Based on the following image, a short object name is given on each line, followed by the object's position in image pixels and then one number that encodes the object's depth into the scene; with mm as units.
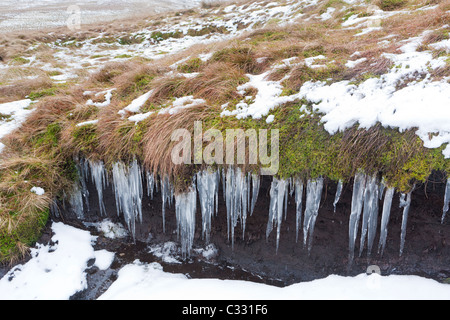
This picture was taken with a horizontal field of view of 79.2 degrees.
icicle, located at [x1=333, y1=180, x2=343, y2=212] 2677
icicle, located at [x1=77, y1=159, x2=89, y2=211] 3941
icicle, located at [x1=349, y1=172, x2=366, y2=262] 2604
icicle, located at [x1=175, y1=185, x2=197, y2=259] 3256
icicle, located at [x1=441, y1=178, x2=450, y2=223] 2358
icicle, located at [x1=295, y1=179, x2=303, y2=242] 2831
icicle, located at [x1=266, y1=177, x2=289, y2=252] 2871
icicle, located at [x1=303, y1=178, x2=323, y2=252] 2766
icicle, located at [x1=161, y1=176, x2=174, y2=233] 3291
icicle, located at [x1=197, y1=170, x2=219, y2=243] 3080
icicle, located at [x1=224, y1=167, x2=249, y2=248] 2982
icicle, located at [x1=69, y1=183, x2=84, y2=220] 4006
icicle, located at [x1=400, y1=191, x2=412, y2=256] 2508
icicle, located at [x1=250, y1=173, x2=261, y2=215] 2925
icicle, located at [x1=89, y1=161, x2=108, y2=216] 3744
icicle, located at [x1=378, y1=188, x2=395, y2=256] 2535
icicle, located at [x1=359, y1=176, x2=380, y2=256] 2584
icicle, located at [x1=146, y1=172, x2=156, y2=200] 3406
